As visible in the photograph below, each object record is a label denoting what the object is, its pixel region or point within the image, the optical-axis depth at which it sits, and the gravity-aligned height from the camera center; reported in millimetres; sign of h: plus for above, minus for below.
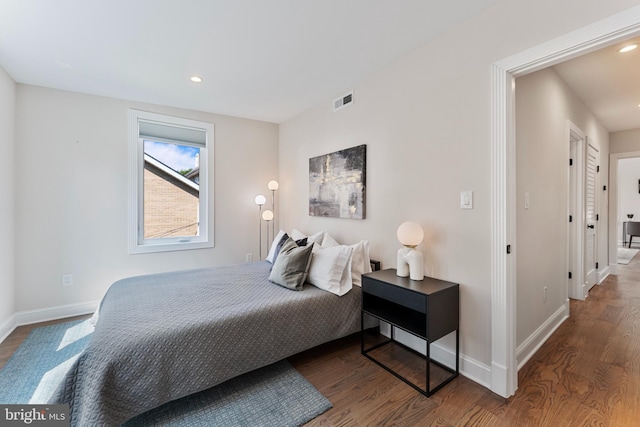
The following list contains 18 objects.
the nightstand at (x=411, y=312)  1821 -780
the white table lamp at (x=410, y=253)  2090 -327
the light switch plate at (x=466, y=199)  1940 +84
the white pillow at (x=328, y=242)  2961 -331
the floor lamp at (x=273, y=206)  4379 +93
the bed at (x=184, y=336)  1405 -789
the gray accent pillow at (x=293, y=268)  2395 -513
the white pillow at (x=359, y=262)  2537 -472
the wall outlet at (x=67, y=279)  3057 -750
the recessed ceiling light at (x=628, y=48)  2166 +1310
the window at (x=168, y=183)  3387 +389
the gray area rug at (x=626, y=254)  5770 -1036
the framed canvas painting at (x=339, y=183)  2844 +323
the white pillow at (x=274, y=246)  3261 -423
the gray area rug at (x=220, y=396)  1600 -1204
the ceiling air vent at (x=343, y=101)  2979 +1240
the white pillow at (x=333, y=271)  2375 -527
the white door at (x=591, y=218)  3569 -106
